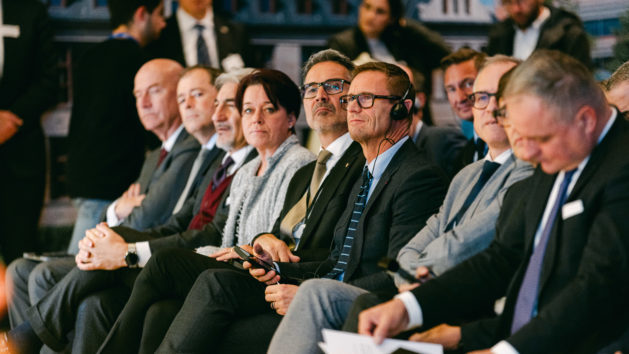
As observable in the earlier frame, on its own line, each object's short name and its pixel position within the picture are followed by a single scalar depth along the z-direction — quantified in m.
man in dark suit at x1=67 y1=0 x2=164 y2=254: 10.41
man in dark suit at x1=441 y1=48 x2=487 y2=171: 8.61
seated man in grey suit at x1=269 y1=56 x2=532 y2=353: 4.74
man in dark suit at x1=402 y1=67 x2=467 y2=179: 8.48
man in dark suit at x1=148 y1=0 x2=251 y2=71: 11.03
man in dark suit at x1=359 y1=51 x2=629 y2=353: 3.63
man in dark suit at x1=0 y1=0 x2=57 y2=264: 11.26
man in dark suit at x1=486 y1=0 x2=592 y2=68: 9.32
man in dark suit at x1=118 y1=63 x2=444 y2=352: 5.50
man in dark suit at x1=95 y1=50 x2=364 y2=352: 6.15
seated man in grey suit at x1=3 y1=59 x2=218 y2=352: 8.34
